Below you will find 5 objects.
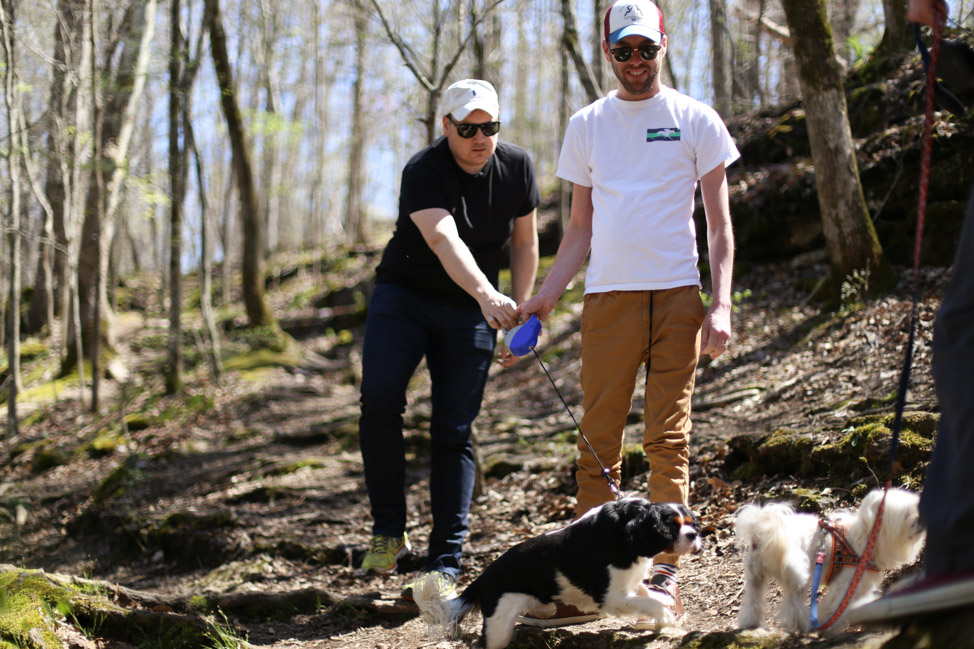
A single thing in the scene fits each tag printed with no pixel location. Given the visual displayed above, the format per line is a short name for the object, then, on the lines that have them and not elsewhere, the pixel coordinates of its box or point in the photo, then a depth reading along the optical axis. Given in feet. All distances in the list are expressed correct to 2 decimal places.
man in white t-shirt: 10.34
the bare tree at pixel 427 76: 19.65
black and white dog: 9.10
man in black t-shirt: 12.53
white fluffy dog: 7.86
